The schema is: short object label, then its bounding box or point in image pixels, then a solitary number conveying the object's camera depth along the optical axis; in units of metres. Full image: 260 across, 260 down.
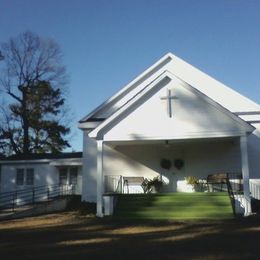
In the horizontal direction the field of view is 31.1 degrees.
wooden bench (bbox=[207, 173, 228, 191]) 20.16
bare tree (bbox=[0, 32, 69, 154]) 44.62
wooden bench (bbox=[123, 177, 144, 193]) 22.08
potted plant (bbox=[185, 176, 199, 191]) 20.72
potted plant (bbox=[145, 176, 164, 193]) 21.42
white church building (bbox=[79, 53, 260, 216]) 18.72
